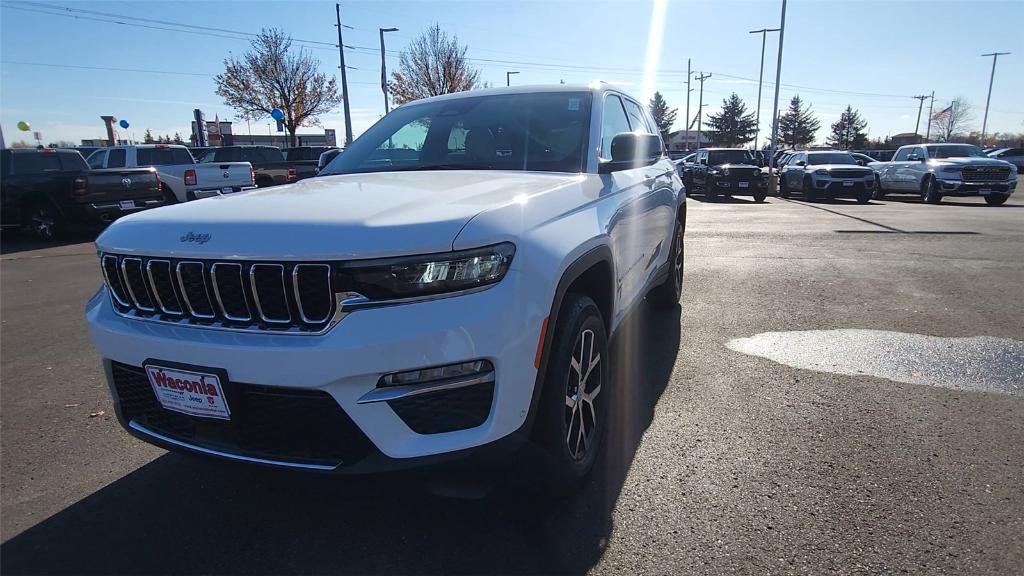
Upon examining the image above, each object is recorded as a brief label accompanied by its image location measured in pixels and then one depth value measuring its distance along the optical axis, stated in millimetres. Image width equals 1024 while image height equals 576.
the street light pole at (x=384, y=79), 29412
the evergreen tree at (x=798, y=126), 87688
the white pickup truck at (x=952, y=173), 16250
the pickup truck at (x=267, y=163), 16812
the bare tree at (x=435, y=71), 34125
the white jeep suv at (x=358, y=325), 1883
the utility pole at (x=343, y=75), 28203
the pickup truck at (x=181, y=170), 13117
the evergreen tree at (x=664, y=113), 94500
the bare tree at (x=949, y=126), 79606
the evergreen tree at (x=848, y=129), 90375
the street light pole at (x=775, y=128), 23544
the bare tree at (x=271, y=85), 31484
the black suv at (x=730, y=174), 18922
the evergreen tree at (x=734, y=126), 85812
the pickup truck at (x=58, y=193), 11422
